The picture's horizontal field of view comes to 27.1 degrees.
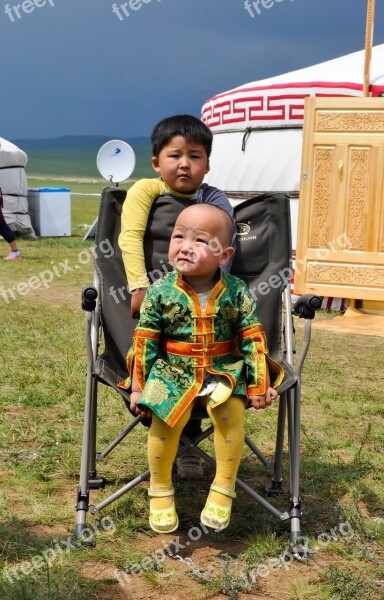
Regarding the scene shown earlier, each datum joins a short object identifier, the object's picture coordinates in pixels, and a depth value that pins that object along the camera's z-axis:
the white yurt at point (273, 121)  7.21
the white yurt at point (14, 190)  13.20
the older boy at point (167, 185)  2.87
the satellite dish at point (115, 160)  11.30
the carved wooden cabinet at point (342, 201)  6.78
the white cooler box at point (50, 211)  13.82
